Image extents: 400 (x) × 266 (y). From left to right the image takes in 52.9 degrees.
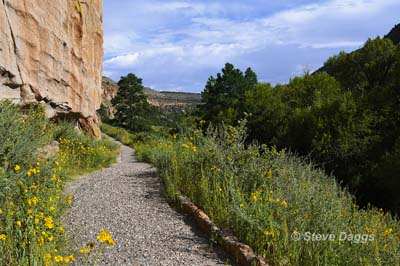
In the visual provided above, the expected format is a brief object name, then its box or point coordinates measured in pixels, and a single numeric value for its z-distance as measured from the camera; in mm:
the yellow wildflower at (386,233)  3852
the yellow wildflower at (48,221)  3156
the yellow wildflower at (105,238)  2683
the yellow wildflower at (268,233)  3836
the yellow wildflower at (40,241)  3192
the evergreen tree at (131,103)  51656
